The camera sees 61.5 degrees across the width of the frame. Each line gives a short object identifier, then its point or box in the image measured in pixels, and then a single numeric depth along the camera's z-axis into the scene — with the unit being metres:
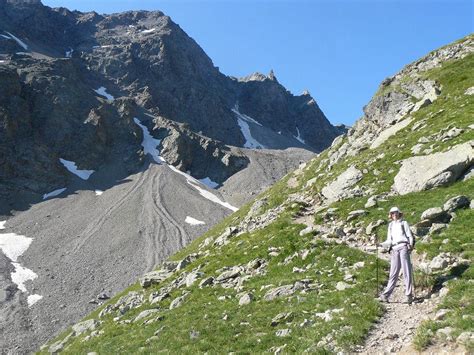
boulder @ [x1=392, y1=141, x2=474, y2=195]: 22.56
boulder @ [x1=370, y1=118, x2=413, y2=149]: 37.70
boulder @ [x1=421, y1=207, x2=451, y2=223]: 18.95
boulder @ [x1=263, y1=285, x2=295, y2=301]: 17.83
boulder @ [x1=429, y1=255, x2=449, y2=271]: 15.27
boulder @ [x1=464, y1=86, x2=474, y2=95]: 34.33
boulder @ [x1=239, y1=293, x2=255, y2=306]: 18.40
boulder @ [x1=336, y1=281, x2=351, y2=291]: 16.27
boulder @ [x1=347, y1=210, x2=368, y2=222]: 23.85
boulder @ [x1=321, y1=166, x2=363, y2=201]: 29.70
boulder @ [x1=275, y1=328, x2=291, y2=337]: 13.93
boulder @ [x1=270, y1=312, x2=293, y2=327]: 15.13
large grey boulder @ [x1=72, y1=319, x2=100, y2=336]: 27.12
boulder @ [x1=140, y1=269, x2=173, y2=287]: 31.61
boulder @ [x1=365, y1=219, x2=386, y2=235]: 21.44
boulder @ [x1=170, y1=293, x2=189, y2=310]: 22.07
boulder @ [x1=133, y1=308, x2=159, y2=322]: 22.42
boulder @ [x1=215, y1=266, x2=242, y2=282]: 23.53
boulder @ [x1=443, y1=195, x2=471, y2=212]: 18.95
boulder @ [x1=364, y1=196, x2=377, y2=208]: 24.58
